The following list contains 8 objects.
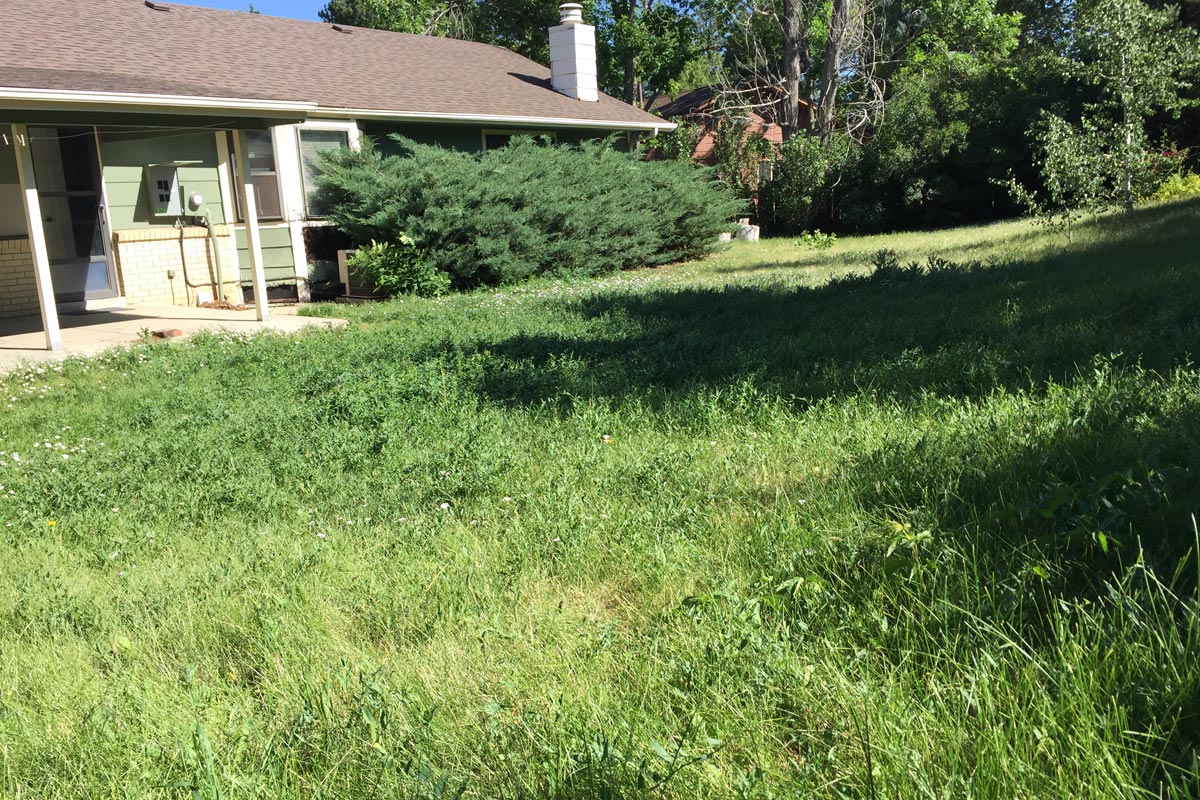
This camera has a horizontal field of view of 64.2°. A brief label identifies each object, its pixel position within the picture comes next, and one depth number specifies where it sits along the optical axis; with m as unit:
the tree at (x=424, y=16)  39.16
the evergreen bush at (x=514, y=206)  14.23
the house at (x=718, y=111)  26.62
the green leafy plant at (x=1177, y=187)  18.44
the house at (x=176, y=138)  10.47
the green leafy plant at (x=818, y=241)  19.12
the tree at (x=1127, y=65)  13.42
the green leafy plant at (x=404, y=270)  14.16
